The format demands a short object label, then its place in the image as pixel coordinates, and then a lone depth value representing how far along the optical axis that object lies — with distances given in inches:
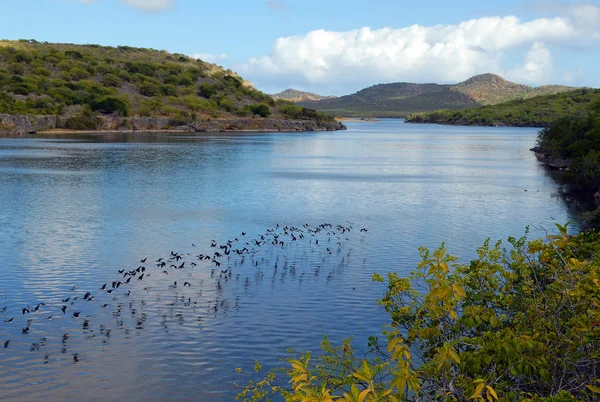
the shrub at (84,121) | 6323.8
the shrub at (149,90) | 7677.2
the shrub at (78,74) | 7504.9
